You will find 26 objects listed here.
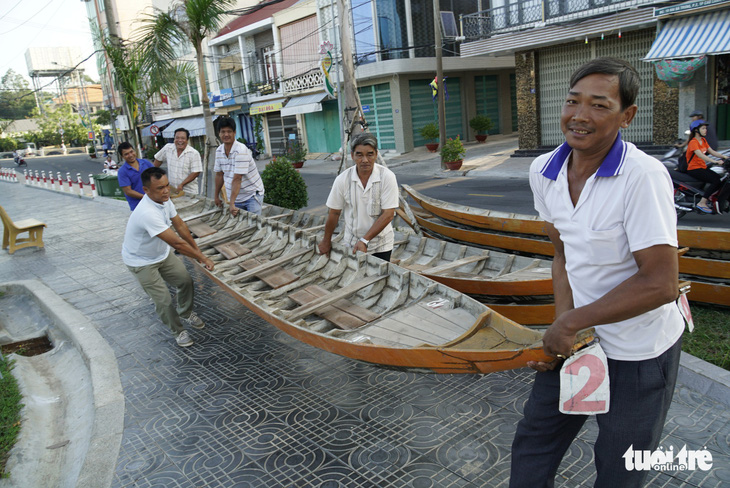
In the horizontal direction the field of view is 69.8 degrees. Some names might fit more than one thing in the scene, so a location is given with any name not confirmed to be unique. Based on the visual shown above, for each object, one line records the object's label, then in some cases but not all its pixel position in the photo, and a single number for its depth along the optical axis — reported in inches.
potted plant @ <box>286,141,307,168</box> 975.0
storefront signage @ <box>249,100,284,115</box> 1163.9
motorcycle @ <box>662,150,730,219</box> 312.7
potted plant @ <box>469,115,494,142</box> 962.1
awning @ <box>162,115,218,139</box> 1426.7
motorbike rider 314.0
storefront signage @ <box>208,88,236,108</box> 1342.3
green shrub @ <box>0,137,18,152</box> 2546.8
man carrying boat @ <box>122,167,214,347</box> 203.8
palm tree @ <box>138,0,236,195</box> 405.4
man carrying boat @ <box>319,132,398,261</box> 187.5
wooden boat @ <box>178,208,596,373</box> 121.5
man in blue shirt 295.1
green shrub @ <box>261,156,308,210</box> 395.9
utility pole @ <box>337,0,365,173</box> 391.9
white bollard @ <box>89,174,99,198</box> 707.4
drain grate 239.5
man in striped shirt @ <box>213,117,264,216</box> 286.7
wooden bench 416.2
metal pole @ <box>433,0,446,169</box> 635.5
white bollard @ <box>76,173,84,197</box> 744.3
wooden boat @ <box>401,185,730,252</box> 195.8
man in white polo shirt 66.3
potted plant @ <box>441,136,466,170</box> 695.1
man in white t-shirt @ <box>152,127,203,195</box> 324.8
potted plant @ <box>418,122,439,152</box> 903.0
